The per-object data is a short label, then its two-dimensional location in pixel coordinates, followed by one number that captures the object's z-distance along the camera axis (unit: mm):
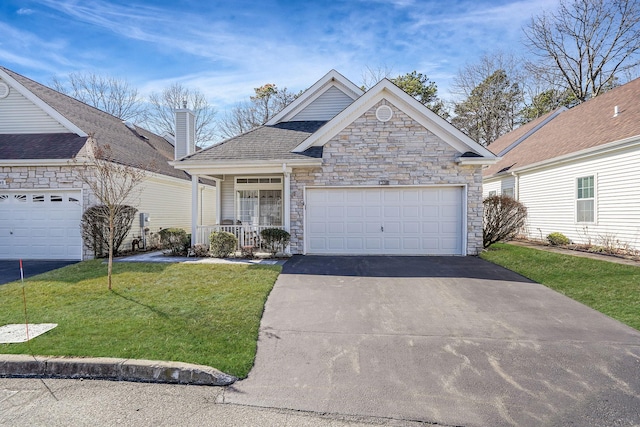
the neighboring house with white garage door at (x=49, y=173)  11320
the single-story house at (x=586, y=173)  10156
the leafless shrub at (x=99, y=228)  10977
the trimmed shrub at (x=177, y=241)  11305
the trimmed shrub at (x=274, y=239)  10695
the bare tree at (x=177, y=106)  32188
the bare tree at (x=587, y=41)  21797
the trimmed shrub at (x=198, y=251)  11031
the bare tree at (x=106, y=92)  30156
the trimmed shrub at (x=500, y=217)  11883
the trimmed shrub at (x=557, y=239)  12348
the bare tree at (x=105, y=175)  7090
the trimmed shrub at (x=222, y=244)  10781
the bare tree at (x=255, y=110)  29891
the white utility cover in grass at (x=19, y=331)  4586
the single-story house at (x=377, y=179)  10977
